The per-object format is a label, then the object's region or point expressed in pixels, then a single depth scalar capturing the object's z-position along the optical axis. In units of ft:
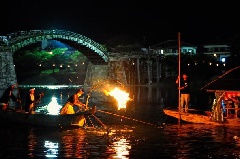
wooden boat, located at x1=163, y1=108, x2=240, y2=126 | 90.94
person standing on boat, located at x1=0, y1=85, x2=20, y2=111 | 96.43
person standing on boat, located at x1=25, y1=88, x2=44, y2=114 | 94.80
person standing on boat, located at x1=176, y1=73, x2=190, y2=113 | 101.91
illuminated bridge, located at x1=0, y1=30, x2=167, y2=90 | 253.44
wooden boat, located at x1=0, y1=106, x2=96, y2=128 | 88.07
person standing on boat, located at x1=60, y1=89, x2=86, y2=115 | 90.38
